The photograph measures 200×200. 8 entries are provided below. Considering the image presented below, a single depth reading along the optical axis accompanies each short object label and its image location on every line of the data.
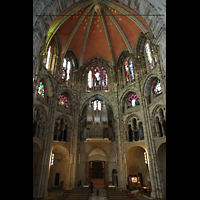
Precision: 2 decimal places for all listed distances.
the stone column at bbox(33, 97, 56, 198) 12.48
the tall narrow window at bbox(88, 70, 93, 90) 21.94
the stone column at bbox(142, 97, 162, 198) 12.83
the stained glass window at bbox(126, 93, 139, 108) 18.59
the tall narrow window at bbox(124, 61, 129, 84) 20.35
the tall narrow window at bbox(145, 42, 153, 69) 16.56
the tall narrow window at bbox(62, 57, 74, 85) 19.30
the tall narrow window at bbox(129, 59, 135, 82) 19.38
